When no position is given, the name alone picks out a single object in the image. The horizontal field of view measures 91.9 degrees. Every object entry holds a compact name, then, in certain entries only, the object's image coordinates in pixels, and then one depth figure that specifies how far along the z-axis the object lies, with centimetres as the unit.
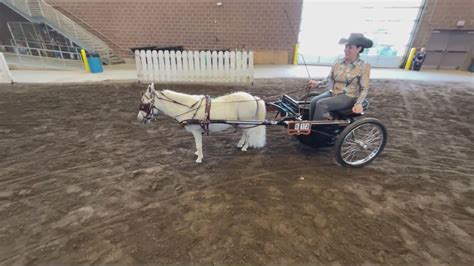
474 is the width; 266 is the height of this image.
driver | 290
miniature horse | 297
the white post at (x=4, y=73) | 805
